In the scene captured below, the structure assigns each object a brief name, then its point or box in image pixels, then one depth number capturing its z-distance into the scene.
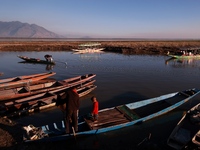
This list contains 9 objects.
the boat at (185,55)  38.70
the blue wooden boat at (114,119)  9.00
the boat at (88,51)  48.92
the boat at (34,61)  31.63
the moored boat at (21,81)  16.34
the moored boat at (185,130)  8.39
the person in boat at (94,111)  9.89
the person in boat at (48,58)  31.36
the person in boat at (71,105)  8.77
